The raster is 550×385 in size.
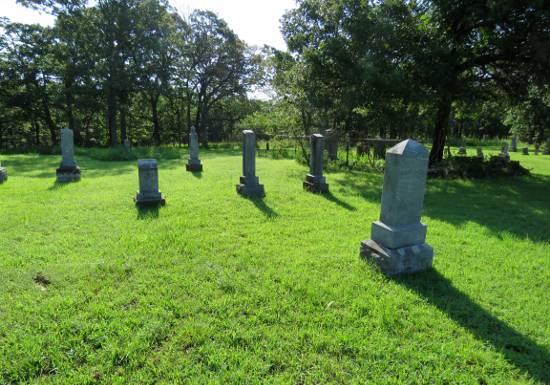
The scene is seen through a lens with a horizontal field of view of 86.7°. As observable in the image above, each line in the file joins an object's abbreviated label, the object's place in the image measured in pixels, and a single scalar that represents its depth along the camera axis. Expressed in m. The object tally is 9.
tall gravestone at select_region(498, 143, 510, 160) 15.20
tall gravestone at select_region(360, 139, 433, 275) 3.42
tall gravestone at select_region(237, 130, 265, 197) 7.13
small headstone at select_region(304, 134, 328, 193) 7.60
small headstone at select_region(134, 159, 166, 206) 6.14
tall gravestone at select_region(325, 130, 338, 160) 13.48
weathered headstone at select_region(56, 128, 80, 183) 8.71
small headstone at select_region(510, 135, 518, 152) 23.22
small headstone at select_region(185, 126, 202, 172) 11.26
